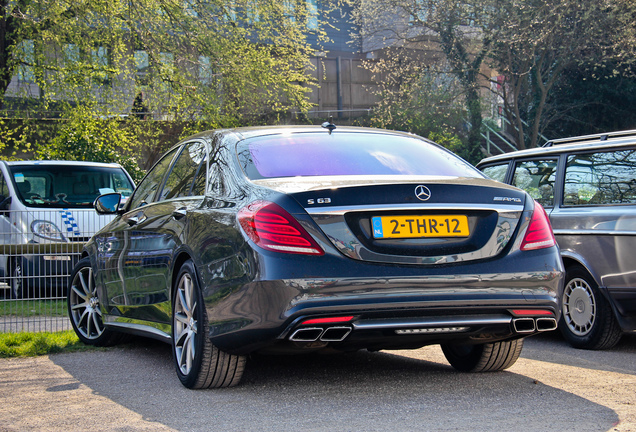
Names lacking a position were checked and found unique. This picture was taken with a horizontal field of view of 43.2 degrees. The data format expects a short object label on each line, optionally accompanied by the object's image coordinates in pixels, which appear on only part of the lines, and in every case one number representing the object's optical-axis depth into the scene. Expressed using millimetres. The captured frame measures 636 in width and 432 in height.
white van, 7590
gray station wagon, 6590
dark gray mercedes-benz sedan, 4188
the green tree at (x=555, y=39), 21734
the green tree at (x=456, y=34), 23922
